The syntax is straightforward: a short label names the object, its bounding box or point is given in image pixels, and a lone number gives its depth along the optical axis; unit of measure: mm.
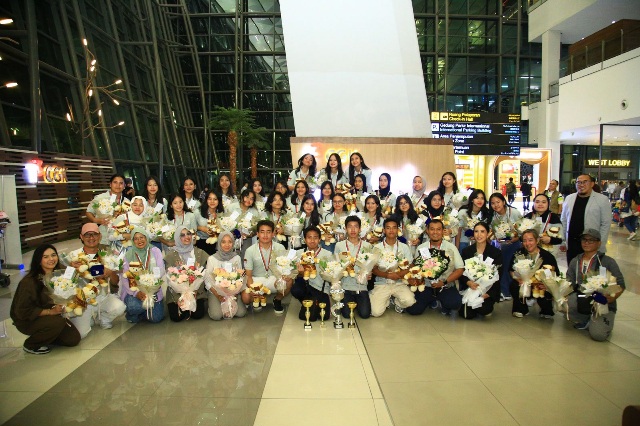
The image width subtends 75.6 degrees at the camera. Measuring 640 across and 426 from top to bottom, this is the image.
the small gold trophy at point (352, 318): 4393
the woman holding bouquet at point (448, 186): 6601
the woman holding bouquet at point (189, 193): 6184
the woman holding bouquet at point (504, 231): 5551
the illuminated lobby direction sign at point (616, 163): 19359
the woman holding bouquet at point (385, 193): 6816
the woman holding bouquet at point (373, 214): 5879
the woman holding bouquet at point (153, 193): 6035
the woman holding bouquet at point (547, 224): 5332
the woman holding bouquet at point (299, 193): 6602
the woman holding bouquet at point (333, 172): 7406
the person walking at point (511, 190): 17812
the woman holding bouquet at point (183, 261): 4736
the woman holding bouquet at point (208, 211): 5996
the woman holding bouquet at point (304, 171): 7504
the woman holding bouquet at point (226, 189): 6657
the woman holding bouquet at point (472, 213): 5742
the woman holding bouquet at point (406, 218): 5840
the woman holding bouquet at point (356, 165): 7508
